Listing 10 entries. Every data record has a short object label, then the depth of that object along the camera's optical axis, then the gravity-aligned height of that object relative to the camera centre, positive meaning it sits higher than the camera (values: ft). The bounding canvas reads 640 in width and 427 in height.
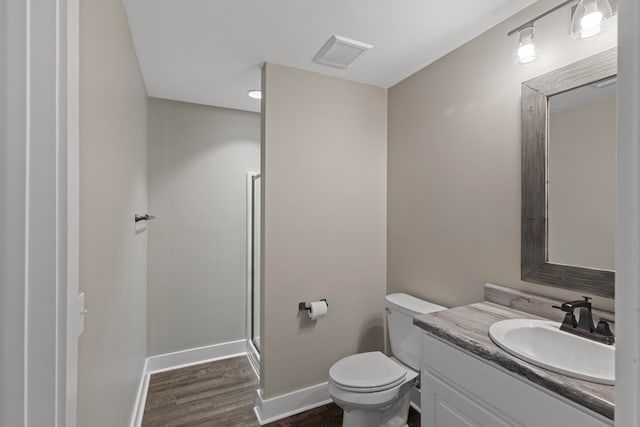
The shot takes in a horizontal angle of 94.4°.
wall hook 6.10 -0.13
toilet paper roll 6.56 -2.16
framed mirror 3.92 +0.54
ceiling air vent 5.65 +3.25
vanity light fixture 3.66 +2.52
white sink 3.12 -1.61
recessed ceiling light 7.82 +3.18
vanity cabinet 2.84 -2.06
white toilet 5.11 -2.98
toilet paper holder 6.69 -2.12
